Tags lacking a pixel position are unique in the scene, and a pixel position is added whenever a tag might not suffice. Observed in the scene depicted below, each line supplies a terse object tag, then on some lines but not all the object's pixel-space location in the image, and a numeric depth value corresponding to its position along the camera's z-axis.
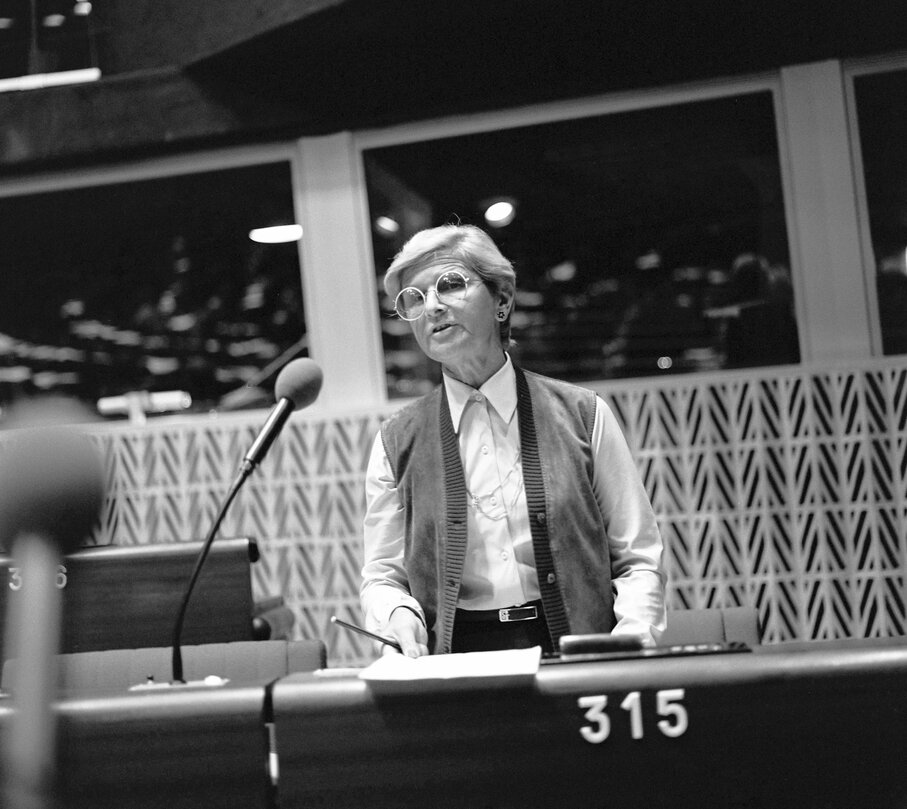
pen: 1.54
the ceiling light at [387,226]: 4.83
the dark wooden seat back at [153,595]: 2.80
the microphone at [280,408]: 2.21
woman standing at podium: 2.08
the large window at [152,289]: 4.95
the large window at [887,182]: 4.40
